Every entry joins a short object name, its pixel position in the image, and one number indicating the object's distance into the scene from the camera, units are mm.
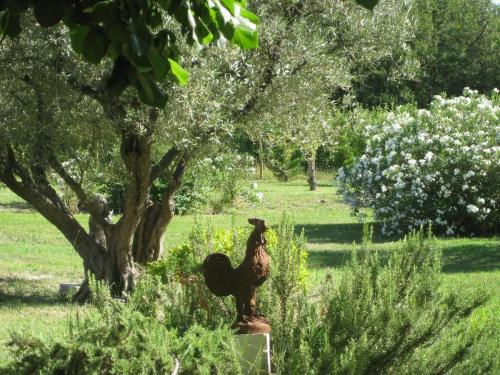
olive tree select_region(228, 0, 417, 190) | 16134
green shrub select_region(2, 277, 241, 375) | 7729
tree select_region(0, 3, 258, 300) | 14832
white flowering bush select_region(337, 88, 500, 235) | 31444
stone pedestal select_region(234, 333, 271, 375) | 8442
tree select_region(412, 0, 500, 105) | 91243
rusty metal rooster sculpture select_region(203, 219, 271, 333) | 9141
